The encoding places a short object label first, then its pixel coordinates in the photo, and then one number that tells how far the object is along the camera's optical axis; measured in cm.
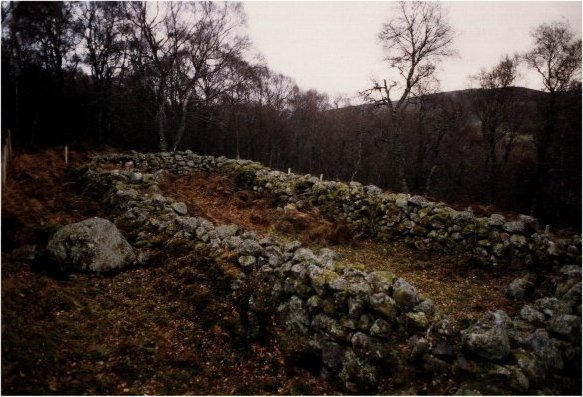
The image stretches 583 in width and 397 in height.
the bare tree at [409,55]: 1778
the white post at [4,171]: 865
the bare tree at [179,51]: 2095
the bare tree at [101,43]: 2236
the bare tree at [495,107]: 2131
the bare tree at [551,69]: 1338
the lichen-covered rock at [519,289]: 747
